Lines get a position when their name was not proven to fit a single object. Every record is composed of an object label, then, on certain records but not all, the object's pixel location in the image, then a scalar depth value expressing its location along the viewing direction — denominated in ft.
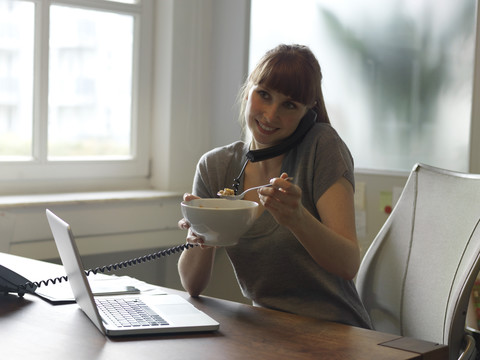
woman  8.78
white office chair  8.34
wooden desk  6.81
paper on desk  8.19
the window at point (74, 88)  12.84
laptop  7.14
